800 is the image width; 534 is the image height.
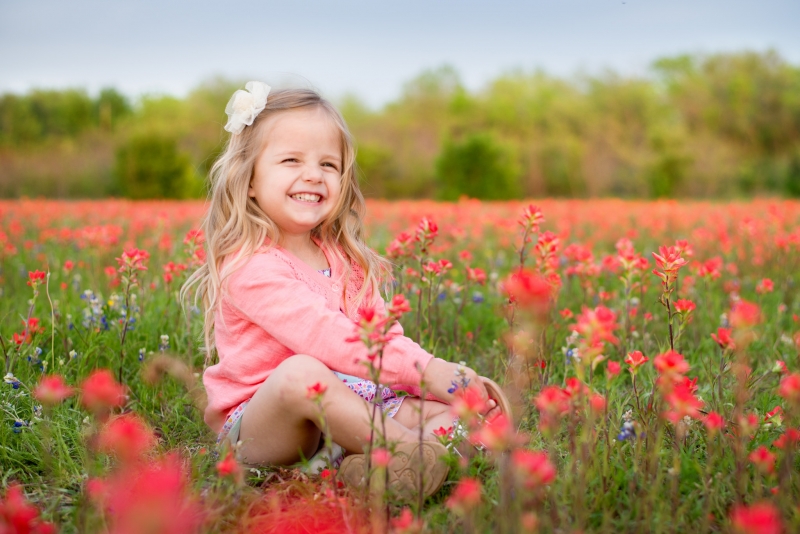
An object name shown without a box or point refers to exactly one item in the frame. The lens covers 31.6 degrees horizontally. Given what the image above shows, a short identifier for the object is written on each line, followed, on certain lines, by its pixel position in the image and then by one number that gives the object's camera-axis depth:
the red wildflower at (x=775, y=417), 1.74
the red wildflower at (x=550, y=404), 1.50
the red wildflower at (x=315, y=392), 1.56
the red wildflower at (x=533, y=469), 1.39
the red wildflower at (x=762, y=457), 1.55
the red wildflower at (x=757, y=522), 1.20
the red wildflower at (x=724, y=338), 1.61
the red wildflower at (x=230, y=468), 1.55
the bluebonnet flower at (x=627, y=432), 1.70
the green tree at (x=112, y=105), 25.52
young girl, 1.73
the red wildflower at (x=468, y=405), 1.49
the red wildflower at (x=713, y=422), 1.57
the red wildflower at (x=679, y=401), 1.51
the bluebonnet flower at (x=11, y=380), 1.87
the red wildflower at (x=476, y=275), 2.10
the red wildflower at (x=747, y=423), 1.57
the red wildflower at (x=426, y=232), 1.94
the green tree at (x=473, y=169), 14.14
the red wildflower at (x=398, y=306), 1.61
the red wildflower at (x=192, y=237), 2.08
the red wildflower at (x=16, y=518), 1.33
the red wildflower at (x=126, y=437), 1.30
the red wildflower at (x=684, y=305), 1.72
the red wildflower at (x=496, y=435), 1.45
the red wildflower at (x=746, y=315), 1.50
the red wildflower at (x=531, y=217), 1.90
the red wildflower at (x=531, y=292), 1.40
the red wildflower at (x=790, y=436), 1.54
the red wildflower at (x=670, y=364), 1.54
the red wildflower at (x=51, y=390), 1.51
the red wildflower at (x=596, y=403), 1.57
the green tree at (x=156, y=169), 14.37
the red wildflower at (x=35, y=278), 1.91
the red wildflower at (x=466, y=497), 1.43
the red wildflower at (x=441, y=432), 1.70
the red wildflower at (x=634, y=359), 1.68
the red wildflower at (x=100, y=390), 1.48
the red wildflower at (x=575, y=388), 1.55
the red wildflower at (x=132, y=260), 1.91
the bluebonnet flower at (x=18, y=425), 1.82
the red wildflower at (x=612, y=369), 1.60
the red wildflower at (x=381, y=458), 1.54
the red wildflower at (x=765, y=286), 2.20
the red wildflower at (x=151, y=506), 1.10
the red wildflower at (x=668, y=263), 1.74
